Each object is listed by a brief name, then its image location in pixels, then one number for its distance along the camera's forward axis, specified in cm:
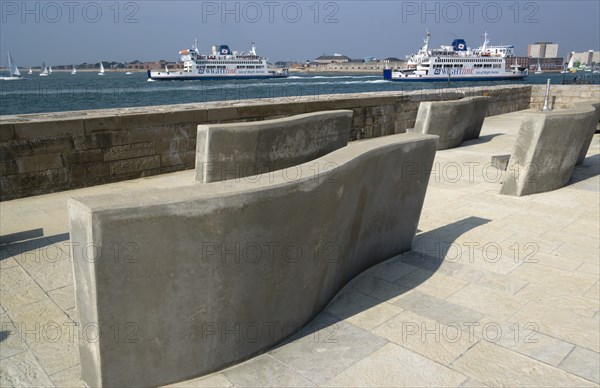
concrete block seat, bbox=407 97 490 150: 1126
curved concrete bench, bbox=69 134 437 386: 247
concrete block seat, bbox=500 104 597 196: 725
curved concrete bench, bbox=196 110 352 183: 554
